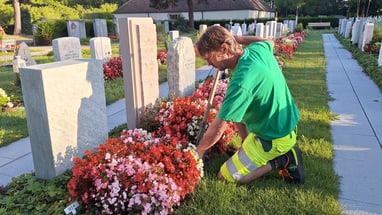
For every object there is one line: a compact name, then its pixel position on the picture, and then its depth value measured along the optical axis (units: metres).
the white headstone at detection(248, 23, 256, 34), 27.93
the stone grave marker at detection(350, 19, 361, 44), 15.22
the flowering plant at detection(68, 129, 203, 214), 2.35
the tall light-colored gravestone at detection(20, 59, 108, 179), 2.71
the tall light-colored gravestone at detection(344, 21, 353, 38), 21.66
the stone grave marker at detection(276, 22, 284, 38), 17.55
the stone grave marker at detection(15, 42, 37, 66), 8.55
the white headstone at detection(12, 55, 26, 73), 7.44
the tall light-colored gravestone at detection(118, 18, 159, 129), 3.84
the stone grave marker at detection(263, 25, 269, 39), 13.41
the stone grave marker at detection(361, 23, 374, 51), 12.17
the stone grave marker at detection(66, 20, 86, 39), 23.97
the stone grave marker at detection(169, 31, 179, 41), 9.10
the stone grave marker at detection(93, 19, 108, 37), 26.09
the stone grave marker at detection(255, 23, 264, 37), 13.49
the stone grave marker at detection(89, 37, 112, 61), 8.55
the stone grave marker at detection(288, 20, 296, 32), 30.50
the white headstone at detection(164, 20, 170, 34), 31.59
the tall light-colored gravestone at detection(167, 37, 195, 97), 4.89
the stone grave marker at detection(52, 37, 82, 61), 6.72
